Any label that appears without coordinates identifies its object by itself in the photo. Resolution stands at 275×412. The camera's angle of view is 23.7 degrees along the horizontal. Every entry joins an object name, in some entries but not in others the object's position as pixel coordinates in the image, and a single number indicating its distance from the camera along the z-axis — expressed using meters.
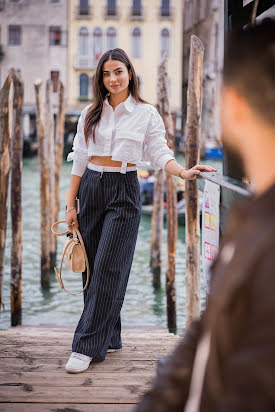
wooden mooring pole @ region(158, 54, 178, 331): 6.62
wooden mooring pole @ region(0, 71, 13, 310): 5.09
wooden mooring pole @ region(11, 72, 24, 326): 6.32
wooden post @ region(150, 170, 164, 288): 8.31
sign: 2.48
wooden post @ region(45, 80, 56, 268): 8.46
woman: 2.88
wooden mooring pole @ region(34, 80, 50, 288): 7.91
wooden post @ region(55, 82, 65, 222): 10.19
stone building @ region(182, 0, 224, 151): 25.91
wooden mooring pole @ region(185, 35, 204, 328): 4.35
